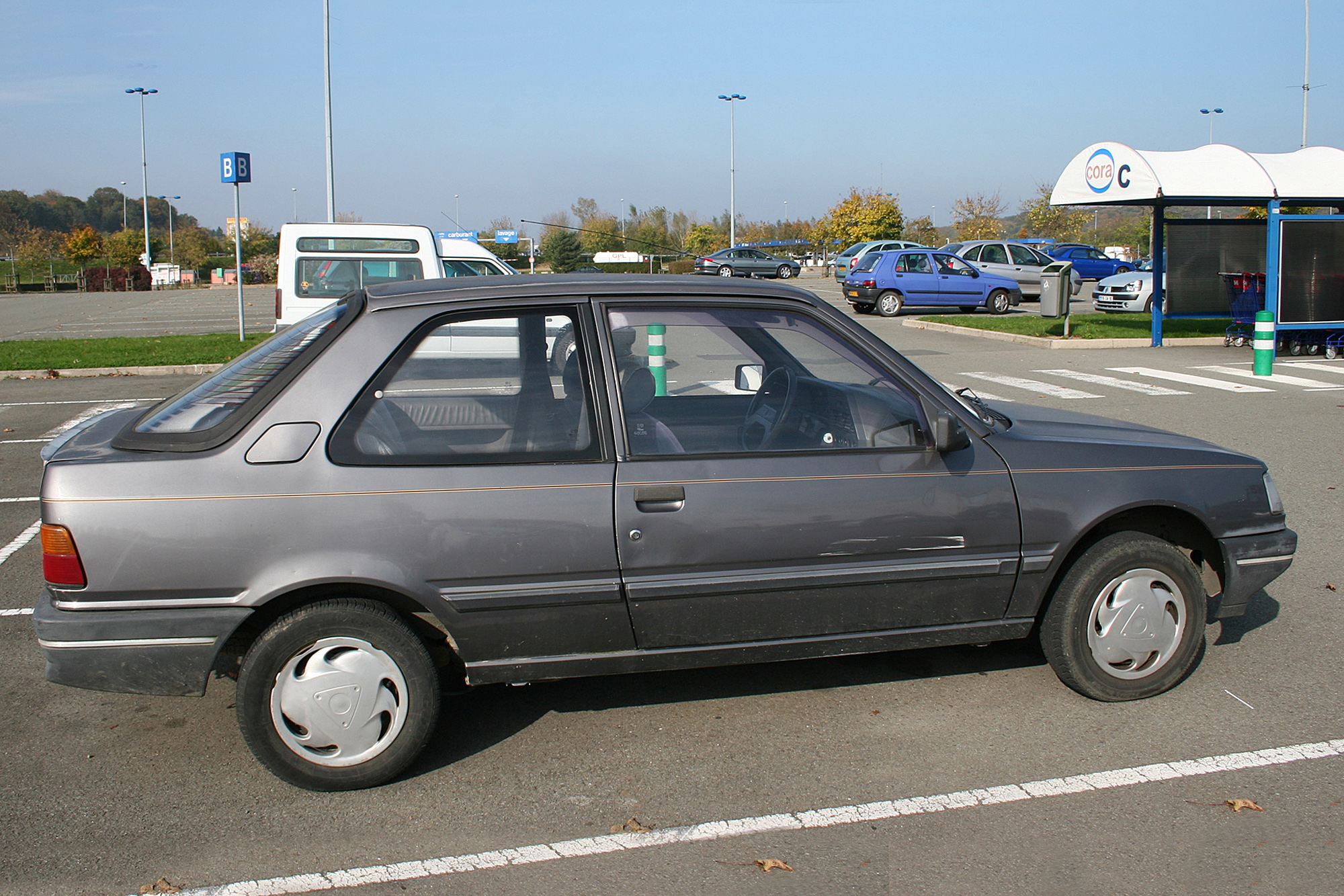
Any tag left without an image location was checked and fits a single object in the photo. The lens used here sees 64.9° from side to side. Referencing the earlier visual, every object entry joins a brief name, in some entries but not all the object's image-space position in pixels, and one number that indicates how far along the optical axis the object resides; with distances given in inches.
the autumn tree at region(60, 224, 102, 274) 2573.8
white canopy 682.8
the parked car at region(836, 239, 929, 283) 1428.4
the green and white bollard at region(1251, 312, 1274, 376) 578.2
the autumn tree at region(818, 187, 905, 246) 2135.8
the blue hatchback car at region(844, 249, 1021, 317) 1013.8
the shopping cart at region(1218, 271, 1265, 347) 701.3
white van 465.1
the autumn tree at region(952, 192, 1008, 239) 2165.4
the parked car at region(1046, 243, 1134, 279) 1343.5
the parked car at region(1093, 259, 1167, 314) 913.5
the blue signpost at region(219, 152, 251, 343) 674.8
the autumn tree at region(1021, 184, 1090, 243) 2087.8
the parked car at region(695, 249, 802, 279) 1685.5
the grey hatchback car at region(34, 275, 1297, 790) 129.1
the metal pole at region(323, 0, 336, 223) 1009.5
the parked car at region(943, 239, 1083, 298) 1161.4
